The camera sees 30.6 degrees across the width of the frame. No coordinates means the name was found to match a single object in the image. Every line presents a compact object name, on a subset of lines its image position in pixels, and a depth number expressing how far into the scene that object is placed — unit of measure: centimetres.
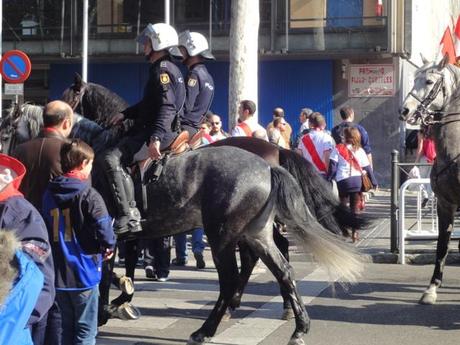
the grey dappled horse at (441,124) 852
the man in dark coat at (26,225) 370
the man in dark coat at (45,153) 618
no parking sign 1670
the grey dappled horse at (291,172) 789
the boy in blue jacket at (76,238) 535
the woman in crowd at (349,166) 1280
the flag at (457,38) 1788
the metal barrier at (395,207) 1169
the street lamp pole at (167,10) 2252
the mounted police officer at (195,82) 809
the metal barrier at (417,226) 1142
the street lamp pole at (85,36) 2067
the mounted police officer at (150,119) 728
